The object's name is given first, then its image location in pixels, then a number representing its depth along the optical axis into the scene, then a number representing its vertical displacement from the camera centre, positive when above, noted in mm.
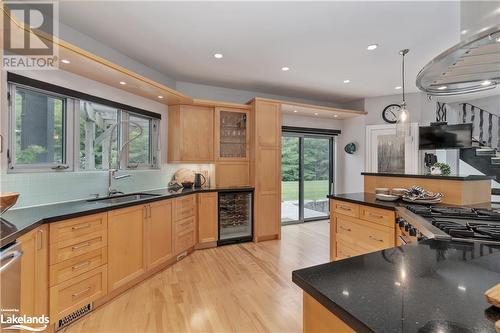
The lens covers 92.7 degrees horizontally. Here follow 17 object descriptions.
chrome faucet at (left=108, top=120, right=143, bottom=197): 2932 -63
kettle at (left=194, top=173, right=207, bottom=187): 3992 -244
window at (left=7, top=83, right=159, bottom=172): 2182 +351
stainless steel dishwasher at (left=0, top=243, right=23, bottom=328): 1302 -672
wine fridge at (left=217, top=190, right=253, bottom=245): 3910 -873
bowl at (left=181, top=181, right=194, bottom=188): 3869 -303
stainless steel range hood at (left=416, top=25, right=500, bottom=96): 1179 +627
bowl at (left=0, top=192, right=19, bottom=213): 1613 -247
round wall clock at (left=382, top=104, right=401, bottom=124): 4848 +1103
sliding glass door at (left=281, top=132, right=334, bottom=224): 5273 -212
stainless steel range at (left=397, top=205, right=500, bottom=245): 1276 -361
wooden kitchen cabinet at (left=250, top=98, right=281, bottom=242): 3980 -38
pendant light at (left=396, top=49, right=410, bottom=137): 2699 +491
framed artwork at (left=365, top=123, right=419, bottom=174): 4684 +317
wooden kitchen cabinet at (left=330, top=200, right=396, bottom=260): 2254 -660
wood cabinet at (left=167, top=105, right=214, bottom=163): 3812 +515
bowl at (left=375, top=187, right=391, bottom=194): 2859 -294
